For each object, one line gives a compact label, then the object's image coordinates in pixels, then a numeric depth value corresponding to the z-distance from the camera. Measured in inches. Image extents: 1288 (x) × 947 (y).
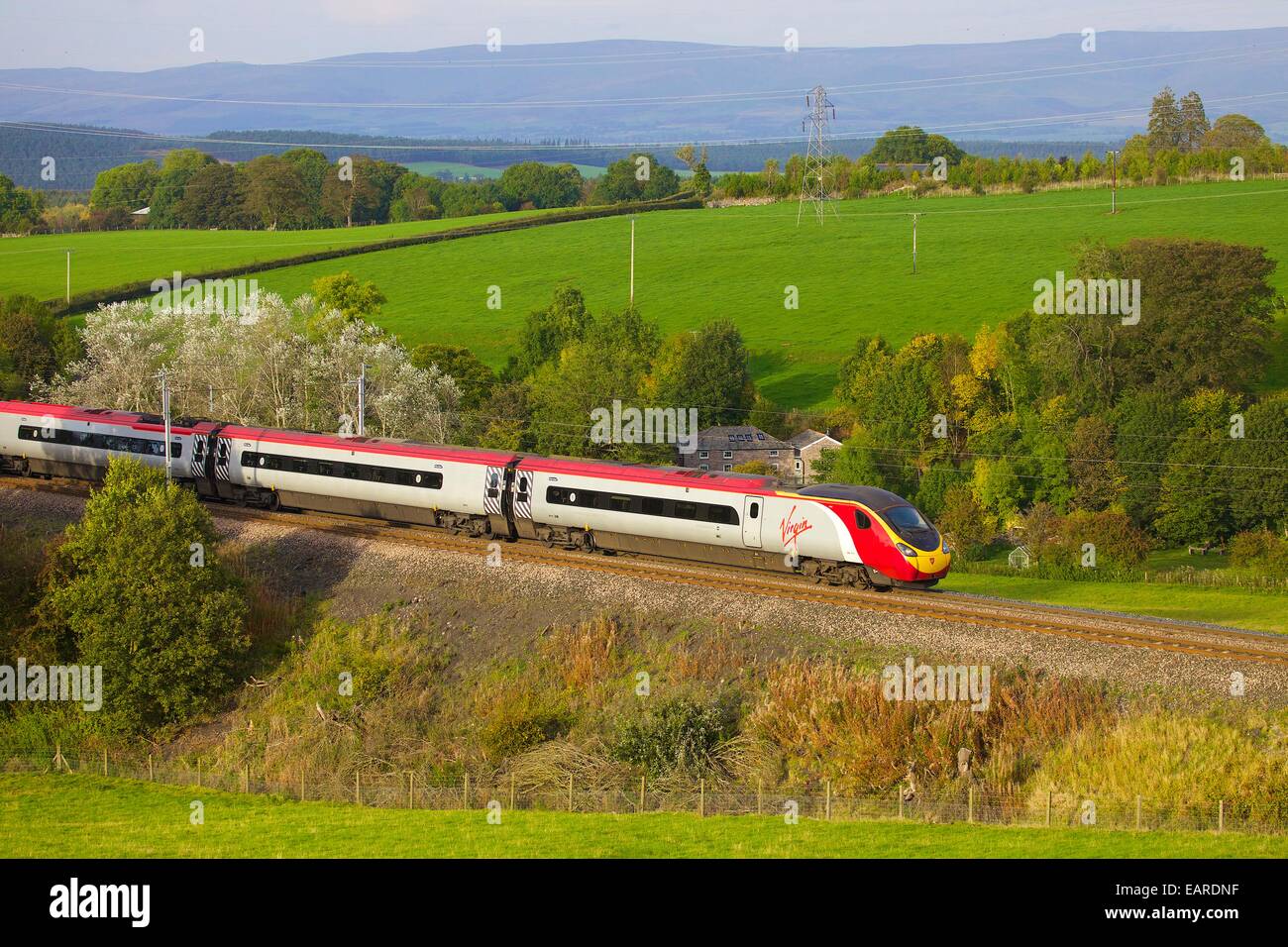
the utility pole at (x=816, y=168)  3917.3
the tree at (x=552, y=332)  3703.2
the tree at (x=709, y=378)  3262.8
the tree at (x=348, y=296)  3823.8
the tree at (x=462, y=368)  3390.7
